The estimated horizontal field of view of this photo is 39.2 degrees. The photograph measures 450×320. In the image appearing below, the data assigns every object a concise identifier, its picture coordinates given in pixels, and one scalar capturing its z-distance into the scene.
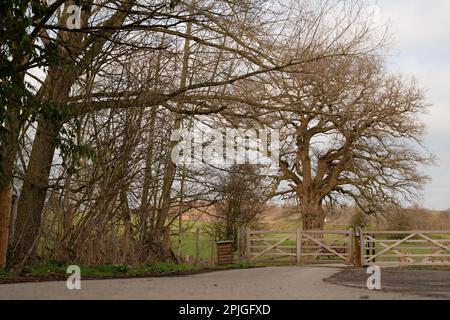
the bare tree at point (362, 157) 33.47
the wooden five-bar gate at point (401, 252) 25.78
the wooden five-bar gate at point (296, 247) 29.19
